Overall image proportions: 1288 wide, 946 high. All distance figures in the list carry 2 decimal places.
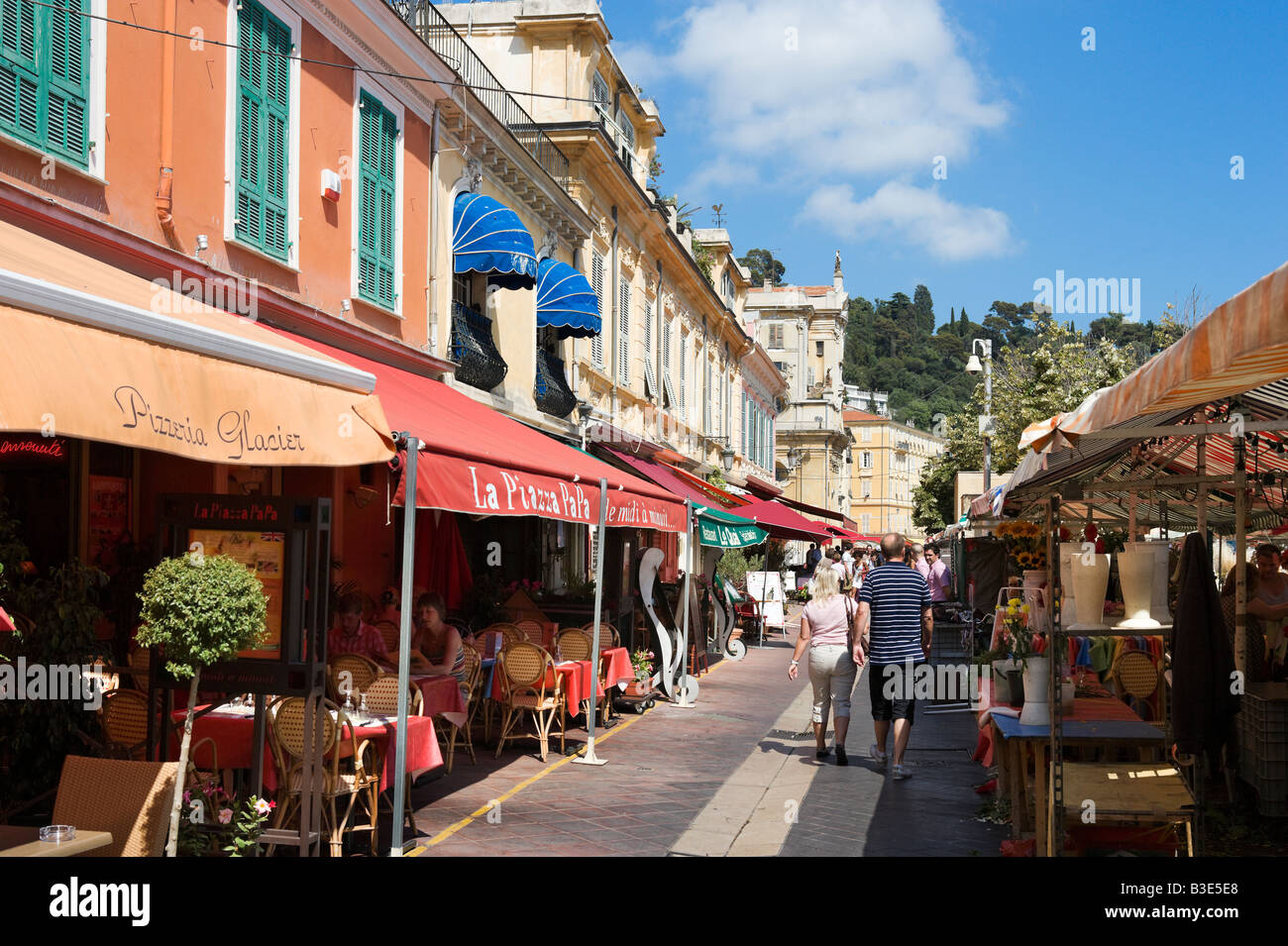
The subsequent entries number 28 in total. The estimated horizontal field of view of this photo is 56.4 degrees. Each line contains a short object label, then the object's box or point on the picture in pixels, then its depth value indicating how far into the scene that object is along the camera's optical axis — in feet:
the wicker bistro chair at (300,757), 20.88
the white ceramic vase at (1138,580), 18.20
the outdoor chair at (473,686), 34.17
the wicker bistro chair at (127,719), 22.07
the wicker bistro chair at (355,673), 25.99
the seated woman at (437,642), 31.17
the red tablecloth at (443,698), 28.50
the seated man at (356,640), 30.17
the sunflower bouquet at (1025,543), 27.55
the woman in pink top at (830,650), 34.22
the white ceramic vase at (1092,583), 18.54
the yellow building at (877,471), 316.19
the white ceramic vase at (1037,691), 21.56
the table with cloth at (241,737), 21.36
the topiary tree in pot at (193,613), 16.16
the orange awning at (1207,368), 9.88
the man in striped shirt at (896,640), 32.30
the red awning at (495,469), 23.24
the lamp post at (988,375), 97.14
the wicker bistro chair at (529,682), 34.50
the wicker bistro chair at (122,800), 15.34
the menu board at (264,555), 18.70
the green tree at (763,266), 315.17
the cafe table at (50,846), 13.07
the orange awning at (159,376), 12.29
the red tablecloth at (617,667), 40.98
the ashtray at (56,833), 13.50
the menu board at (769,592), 83.35
